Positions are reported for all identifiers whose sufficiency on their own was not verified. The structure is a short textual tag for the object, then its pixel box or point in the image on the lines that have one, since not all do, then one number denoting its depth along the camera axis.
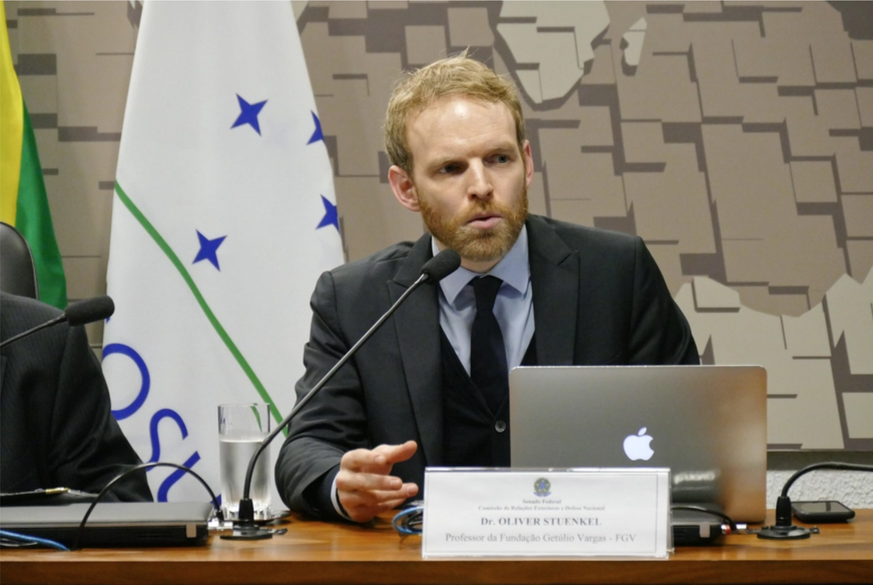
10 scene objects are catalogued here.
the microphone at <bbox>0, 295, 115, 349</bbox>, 5.49
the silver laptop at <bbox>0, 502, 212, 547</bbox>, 5.32
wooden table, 5.18
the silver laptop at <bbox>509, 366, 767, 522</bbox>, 5.38
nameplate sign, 5.20
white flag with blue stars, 6.60
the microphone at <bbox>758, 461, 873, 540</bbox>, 5.35
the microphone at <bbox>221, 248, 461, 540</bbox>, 5.40
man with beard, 5.98
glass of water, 5.57
